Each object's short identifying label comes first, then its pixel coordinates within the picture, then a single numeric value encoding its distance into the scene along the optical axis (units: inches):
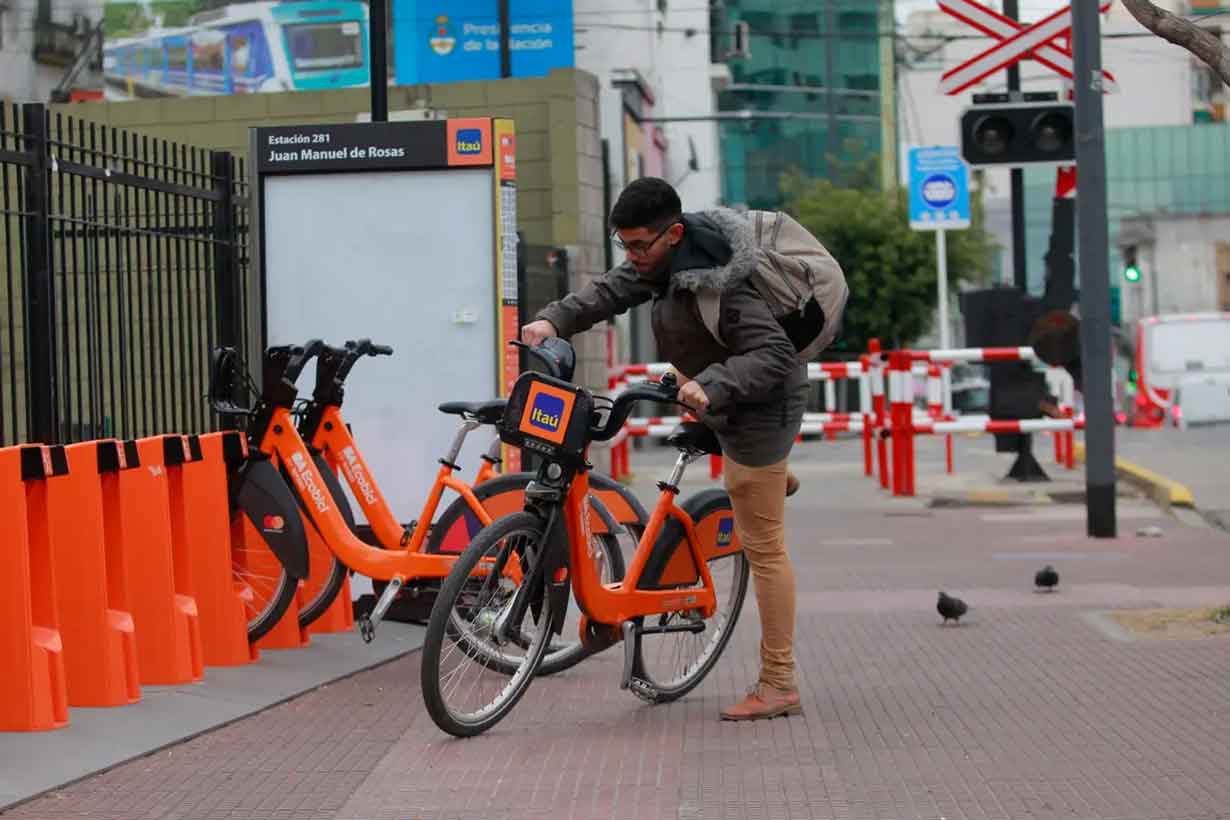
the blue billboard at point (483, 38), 1521.9
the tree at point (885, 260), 1991.9
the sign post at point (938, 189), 916.0
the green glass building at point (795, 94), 3125.0
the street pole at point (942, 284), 996.4
